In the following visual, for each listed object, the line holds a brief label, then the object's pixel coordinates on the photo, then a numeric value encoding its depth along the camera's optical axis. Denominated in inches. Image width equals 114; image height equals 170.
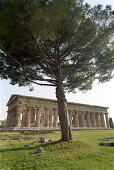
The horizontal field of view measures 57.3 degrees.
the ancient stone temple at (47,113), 872.8
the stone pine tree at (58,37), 232.2
